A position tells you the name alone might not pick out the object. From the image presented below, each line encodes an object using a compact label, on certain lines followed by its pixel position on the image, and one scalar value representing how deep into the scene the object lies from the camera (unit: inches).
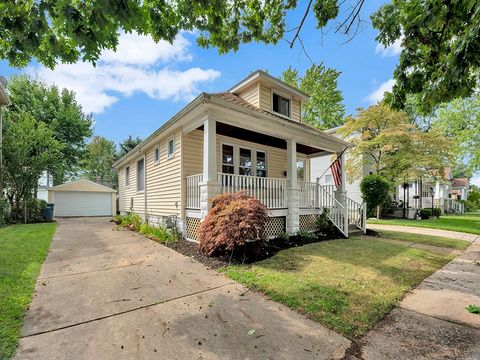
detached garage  783.0
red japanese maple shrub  220.1
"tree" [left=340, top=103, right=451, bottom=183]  611.8
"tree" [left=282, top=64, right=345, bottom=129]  1032.2
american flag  411.5
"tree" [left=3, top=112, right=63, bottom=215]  521.3
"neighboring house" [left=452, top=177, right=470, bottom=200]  1769.2
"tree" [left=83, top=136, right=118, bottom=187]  1519.4
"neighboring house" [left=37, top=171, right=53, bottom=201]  1075.3
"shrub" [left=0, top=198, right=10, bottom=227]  402.6
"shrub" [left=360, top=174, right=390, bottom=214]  570.2
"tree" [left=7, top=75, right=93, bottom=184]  952.3
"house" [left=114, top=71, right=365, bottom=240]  277.7
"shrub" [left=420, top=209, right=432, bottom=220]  745.2
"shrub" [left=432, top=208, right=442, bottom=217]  812.0
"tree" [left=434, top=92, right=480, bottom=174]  755.4
